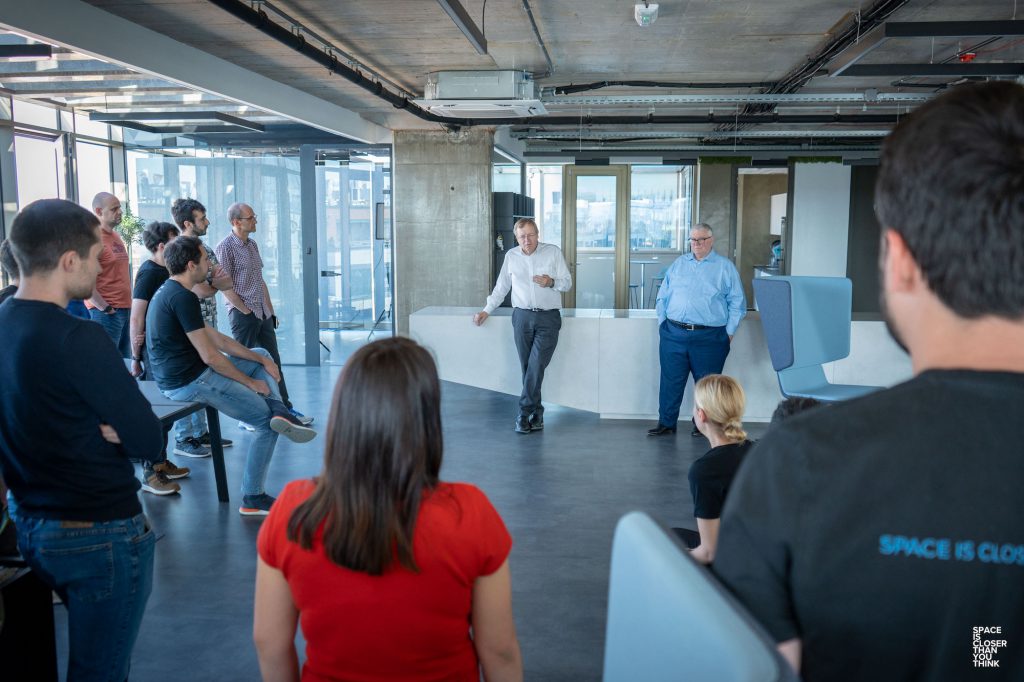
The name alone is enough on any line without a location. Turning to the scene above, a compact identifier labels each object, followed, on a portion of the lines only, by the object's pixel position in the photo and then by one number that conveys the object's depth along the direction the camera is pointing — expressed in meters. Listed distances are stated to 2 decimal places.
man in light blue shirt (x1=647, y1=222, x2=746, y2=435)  6.00
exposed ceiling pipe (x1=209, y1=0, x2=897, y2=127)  4.76
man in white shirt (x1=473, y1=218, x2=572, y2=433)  6.46
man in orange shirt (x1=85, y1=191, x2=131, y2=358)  5.86
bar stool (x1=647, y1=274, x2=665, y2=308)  13.70
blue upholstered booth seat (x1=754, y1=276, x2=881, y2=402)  4.86
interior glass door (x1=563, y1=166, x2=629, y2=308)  13.60
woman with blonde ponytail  2.79
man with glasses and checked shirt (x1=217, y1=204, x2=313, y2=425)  6.29
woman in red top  1.39
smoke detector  5.16
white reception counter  6.73
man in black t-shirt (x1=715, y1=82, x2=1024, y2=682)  0.72
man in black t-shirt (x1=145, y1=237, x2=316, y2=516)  4.20
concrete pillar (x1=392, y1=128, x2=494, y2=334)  9.74
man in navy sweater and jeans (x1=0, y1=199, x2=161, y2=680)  2.01
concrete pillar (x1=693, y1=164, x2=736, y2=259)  12.90
